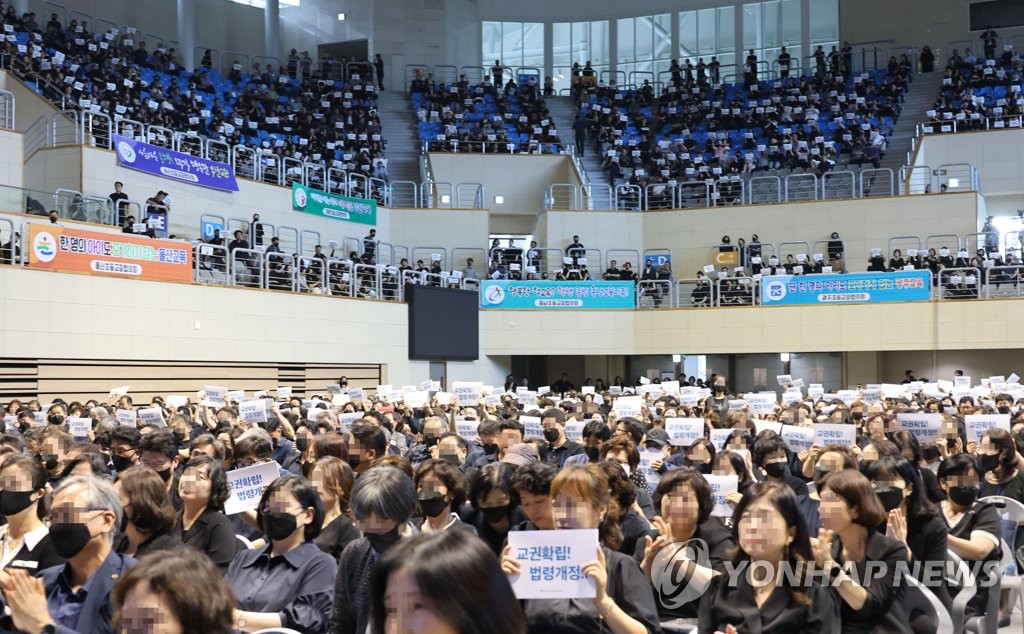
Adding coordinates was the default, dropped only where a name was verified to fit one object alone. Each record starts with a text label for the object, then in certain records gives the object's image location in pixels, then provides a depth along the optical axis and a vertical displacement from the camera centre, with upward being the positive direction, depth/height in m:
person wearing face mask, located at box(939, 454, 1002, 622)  6.00 -1.30
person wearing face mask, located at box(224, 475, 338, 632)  4.81 -1.22
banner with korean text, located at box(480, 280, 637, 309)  32.62 +0.43
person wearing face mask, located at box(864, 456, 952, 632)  5.51 -1.14
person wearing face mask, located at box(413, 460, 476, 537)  5.75 -1.02
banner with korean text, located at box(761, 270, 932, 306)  29.86 +0.46
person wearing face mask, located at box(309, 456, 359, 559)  5.91 -1.05
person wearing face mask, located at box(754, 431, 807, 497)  8.30 -1.21
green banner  31.67 +3.21
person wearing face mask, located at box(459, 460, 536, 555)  5.96 -1.09
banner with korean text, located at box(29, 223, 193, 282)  21.61 +1.27
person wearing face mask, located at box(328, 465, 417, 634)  4.27 -0.93
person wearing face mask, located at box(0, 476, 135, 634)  4.28 -1.01
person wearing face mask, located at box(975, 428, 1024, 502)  7.98 -1.24
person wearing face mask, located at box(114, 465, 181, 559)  5.35 -0.99
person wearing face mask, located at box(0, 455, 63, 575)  5.58 -1.02
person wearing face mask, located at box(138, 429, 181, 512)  8.00 -1.04
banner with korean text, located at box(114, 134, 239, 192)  26.58 +3.85
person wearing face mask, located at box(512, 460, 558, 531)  5.45 -0.95
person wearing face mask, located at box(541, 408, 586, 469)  10.45 -1.37
